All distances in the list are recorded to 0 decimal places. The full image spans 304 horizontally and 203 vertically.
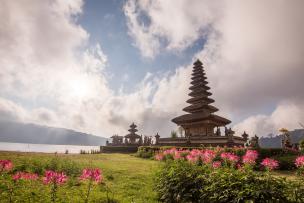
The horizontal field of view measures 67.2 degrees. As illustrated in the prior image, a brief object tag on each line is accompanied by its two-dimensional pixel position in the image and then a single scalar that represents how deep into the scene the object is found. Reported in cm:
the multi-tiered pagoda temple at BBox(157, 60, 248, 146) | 3303
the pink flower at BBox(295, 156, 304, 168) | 650
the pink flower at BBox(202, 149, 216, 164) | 892
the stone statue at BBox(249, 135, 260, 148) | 3012
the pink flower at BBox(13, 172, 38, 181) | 636
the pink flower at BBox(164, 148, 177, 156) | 1157
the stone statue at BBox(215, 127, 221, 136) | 4134
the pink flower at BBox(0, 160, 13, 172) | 570
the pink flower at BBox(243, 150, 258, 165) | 725
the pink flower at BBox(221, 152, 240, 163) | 838
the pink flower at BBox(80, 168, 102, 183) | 505
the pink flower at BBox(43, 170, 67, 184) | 480
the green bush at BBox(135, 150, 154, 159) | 2885
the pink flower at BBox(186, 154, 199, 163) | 917
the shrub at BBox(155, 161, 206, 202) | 679
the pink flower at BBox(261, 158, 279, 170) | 657
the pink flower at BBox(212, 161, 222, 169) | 763
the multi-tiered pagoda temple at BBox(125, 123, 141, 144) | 5081
